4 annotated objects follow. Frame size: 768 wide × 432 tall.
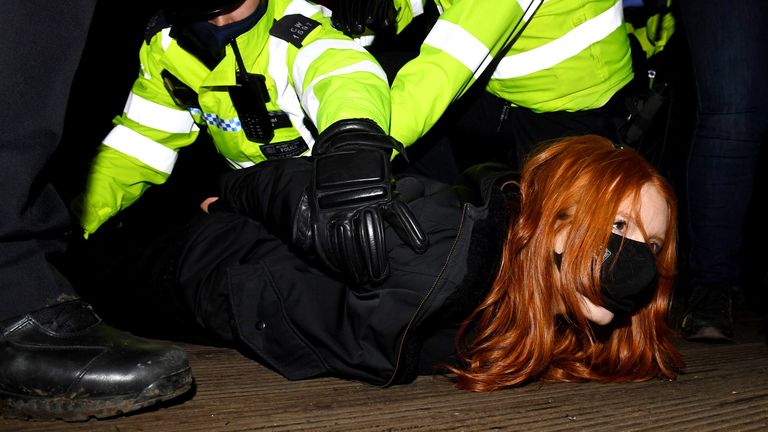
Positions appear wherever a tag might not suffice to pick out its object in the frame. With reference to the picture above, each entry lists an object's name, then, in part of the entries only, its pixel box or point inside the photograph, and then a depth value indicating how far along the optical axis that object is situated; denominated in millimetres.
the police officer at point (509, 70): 1503
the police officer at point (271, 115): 1168
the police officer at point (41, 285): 961
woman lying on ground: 1220
